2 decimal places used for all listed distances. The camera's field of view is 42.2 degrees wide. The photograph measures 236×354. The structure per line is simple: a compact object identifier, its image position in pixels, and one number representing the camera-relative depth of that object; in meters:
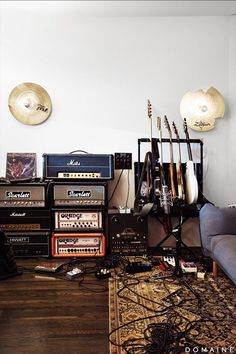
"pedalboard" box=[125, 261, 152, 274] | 2.44
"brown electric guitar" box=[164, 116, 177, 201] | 2.81
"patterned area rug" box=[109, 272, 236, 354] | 1.49
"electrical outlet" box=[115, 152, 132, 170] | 3.09
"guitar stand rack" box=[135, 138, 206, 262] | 2.66
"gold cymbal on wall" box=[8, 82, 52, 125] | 3.07
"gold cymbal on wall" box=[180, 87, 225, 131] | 3.00
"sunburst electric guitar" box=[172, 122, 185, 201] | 2.74
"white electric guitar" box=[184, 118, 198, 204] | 2.67
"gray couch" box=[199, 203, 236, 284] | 2.13
